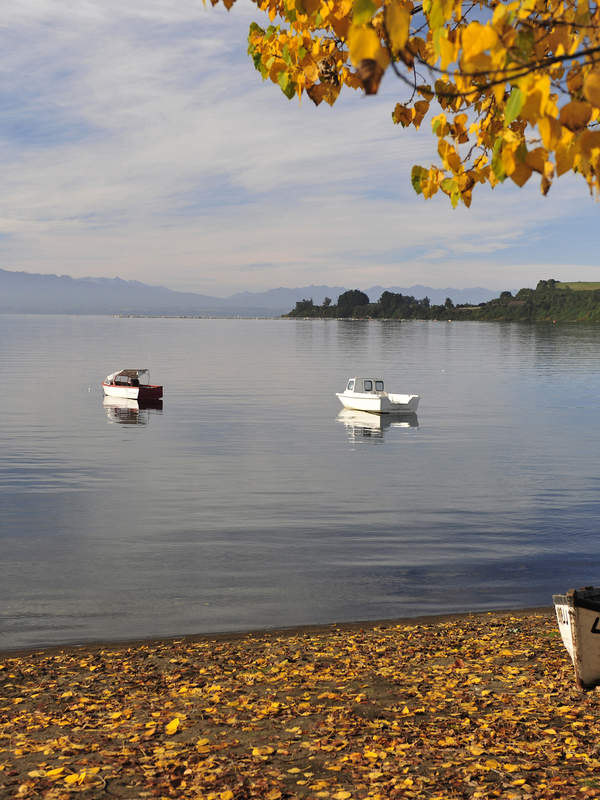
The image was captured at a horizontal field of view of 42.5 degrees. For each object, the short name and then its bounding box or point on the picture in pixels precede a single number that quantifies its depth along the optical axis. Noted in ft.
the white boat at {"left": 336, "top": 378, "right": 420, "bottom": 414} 234.17
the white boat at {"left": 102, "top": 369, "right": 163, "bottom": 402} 261.24
